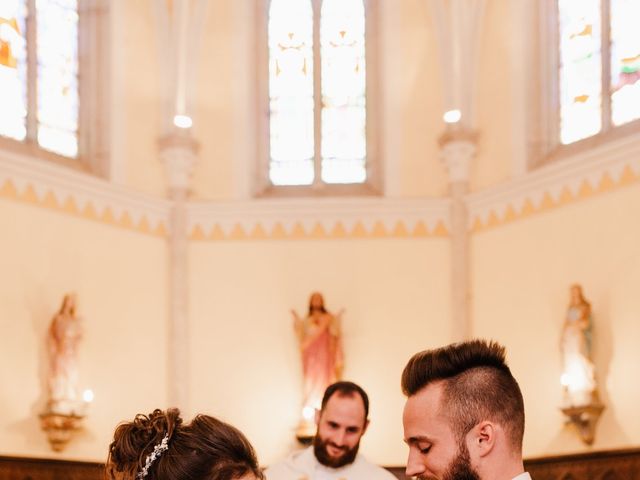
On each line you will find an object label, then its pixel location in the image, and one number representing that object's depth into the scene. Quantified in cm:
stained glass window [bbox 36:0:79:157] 1349
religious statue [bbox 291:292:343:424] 1316
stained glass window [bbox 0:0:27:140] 1296
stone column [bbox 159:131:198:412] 1356
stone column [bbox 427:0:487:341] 1357
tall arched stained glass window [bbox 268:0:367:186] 1466
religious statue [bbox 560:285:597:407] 1166
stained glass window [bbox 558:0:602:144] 1313
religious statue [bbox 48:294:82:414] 1195
